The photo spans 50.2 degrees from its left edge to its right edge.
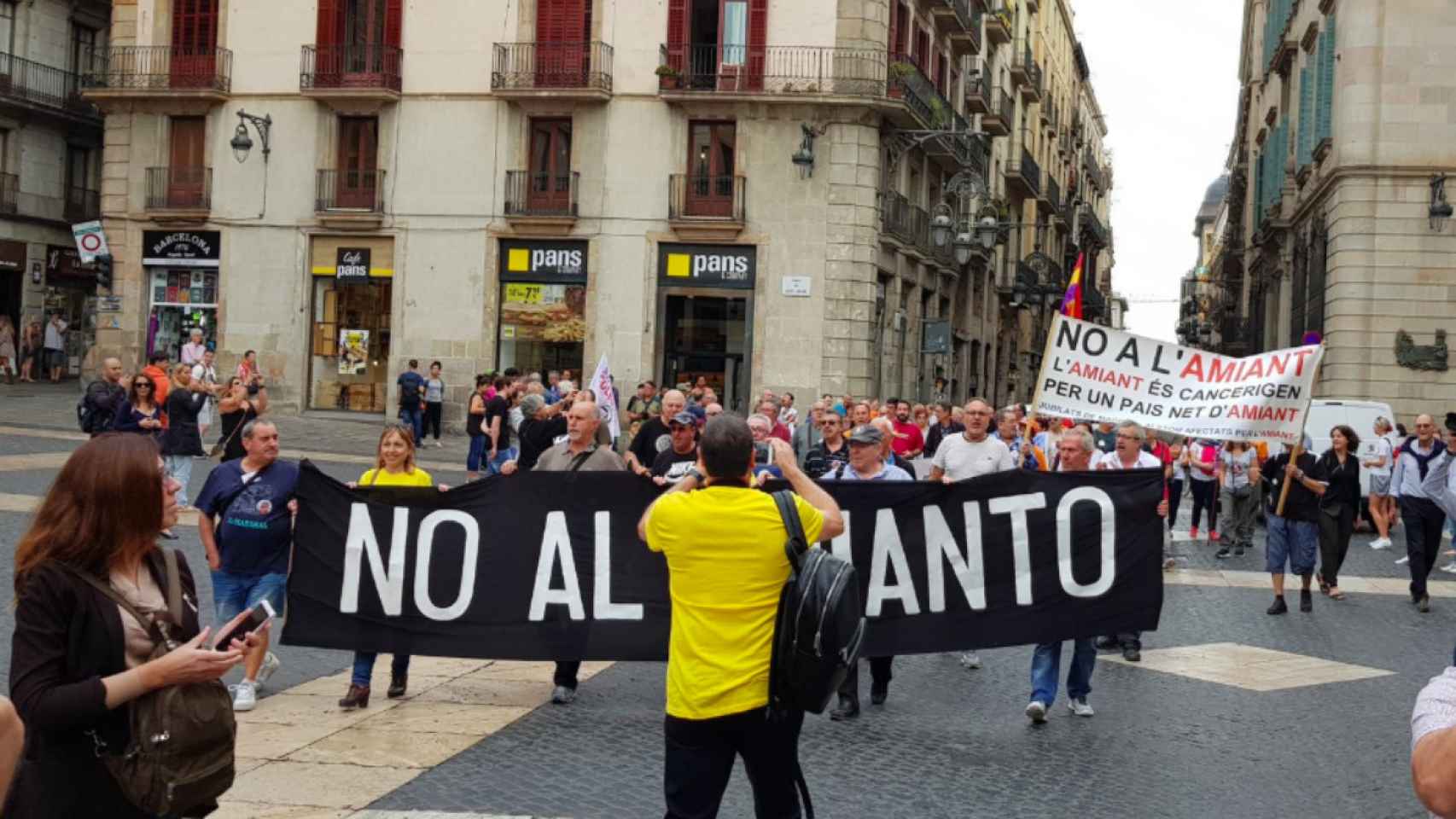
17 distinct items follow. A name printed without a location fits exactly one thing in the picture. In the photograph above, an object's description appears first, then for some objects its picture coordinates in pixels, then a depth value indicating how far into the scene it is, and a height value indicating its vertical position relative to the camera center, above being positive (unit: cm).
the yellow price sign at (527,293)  3259 +184
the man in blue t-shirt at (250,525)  823 -83
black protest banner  835 -100
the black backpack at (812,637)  486 -77
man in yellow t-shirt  489 -77
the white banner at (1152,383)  1119 +19
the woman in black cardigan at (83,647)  332 -62
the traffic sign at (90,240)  3312 +260
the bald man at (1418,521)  1420 -95
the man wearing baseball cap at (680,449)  993 -39
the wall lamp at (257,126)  3266 +515
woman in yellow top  861 -53
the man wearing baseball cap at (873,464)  884 -39
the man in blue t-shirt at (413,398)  2886 -42
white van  2234 -2
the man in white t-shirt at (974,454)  1050 -36
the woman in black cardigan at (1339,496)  1397 -71
